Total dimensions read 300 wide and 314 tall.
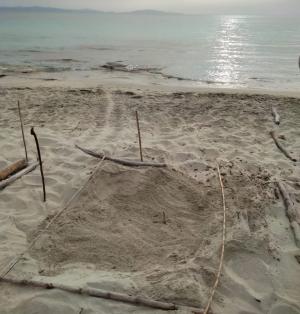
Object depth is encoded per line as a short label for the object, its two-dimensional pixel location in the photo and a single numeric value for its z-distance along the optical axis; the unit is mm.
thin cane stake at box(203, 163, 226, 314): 2532
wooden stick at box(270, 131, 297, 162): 5259
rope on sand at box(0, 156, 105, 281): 2929
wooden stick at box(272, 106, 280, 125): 6728
